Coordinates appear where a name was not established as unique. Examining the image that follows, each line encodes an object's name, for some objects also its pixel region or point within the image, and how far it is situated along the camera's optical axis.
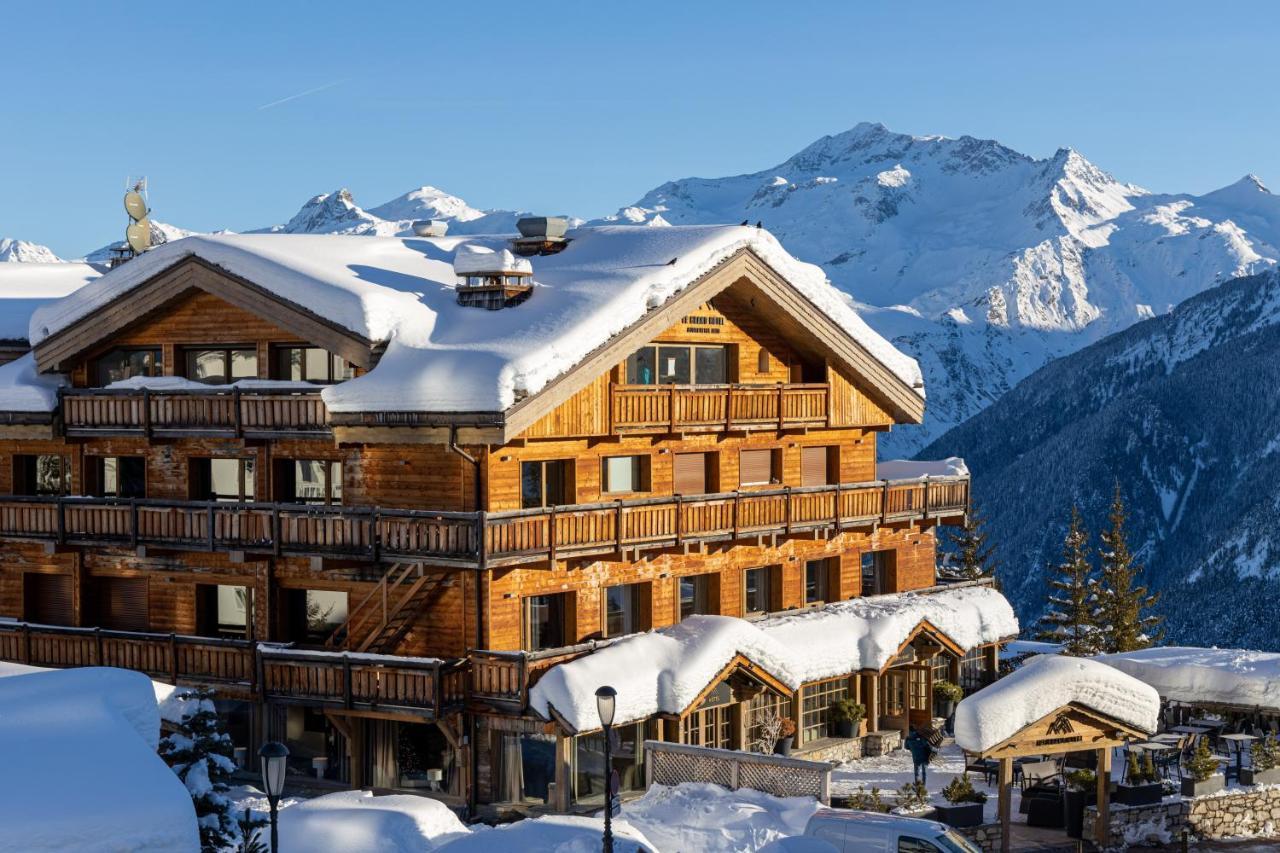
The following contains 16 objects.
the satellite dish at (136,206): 46.91
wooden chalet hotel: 33.97
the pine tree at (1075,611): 62.38
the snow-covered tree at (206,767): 21.19
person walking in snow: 36.03
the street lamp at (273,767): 20.56
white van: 26.17
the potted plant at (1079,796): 32.69
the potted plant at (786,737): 37.31
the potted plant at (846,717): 40.19
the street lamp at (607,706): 25.57
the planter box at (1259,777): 35.69
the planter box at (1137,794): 33.69
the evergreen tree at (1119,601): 60.69
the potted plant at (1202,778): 34.56
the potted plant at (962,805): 31.72
